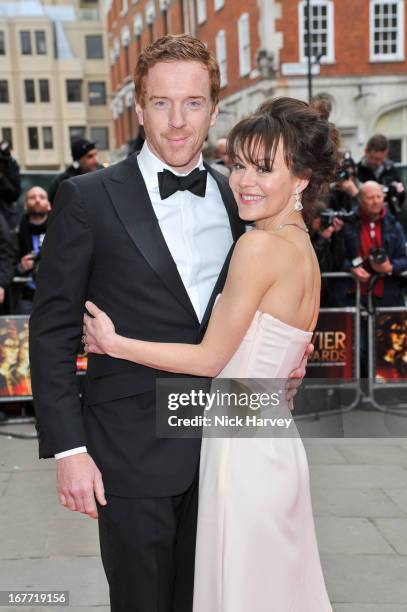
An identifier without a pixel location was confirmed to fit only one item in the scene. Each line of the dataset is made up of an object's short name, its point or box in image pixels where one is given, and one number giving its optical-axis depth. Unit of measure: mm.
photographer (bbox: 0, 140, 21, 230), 7266
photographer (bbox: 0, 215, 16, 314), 6512
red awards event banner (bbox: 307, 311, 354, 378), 6766
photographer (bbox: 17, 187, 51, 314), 6961
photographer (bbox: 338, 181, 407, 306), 6906
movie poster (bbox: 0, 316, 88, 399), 6457
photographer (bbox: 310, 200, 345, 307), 6861
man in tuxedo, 2098
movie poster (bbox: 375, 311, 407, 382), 6812
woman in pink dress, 2086
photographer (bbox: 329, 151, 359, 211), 7648
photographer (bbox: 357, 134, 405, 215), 7844
